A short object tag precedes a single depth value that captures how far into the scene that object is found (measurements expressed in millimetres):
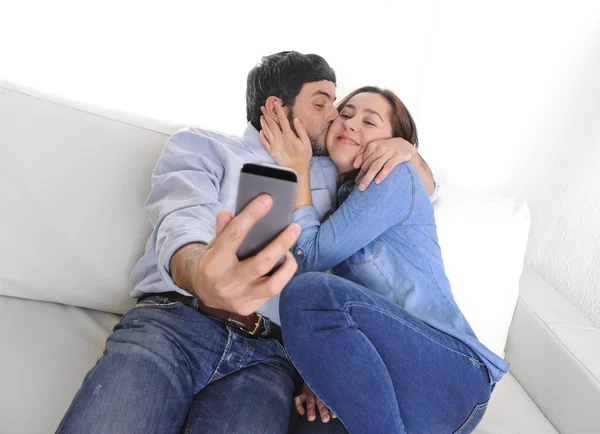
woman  949
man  672
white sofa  1232
